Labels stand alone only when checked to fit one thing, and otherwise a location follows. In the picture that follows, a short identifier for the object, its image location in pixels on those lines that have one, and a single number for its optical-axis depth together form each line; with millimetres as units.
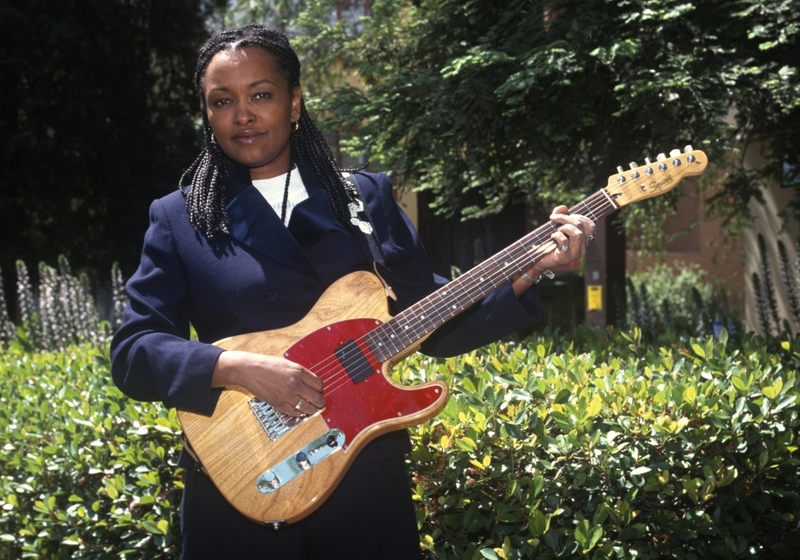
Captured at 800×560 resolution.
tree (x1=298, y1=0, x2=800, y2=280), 5933
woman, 2375
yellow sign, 9117
